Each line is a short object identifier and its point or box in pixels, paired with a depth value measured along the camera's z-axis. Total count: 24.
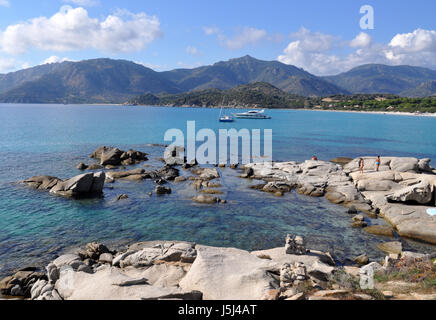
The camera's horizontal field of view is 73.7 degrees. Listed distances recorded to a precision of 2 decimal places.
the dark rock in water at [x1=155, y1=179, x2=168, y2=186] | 36.67
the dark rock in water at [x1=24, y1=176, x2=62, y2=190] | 32.75
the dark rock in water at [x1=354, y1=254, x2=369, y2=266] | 18.31
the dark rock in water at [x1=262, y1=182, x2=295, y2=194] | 34.22
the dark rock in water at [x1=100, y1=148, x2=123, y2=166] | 46.53
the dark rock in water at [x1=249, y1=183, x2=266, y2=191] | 35.28
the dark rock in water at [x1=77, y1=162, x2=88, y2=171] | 43.00
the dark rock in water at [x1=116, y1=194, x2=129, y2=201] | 30.64
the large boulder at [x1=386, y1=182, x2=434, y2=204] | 27.28
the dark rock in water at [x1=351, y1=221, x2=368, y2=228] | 24.64
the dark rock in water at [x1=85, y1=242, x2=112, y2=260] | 18.33
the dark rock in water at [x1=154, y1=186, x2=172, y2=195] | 32.41
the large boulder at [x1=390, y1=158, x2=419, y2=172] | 38.14
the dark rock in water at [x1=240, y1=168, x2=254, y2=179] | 40.54
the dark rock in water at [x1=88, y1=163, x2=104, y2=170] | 43.46
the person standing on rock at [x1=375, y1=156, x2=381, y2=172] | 38.46
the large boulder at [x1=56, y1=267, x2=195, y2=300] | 11.18
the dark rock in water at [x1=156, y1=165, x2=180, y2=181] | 39.14
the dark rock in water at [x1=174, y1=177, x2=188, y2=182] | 38.18
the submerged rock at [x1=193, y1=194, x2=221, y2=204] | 29.95
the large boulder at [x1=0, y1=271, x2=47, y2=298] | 14.70
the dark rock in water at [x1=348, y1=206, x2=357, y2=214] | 27.62
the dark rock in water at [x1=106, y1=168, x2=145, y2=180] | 39.04
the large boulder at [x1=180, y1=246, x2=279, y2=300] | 12.01
